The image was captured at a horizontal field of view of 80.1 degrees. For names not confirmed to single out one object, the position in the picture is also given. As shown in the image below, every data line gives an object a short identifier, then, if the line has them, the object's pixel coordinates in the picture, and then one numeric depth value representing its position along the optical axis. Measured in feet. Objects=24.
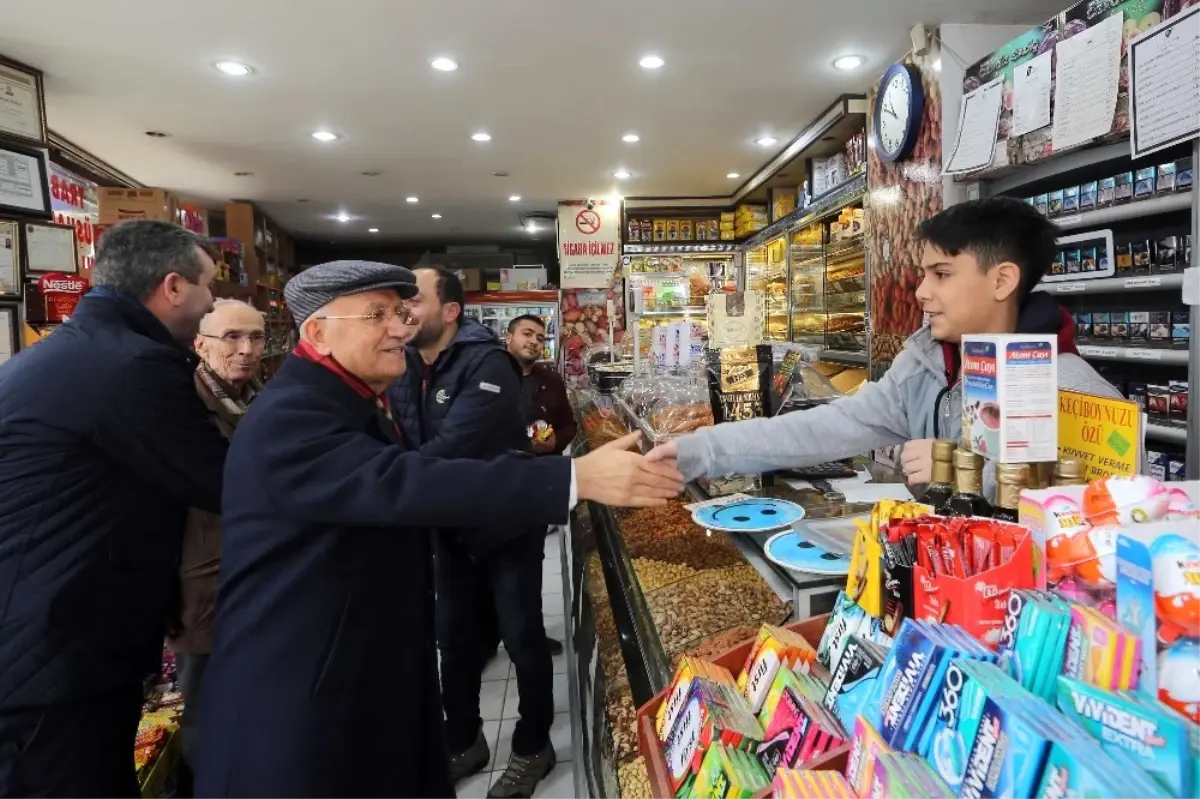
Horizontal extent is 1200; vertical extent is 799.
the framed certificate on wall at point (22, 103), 14.23
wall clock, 14.02
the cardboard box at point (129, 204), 20.31
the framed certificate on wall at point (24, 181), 13.99
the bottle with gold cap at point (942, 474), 3.89
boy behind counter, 5.30
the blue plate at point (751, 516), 5.56
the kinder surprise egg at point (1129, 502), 2.56
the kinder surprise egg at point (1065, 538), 2.57
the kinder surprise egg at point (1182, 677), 1.92
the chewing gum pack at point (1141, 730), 1.74
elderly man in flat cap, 4.33
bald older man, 6.58
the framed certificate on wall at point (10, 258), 13.88
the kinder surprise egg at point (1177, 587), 1.94
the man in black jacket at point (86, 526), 5.53
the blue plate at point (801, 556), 4.39
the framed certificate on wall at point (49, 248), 14.37
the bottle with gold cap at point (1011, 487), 3.39
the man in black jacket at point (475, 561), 8.57
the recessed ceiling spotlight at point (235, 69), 14.66
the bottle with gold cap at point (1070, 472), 3.23
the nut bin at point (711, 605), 5.05
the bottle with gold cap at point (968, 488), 3.55
